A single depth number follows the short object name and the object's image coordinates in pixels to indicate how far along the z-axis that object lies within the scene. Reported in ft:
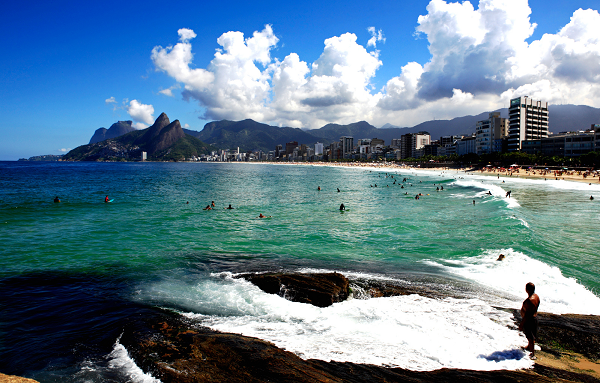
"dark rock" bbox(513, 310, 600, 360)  24.68
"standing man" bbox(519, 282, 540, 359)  24.04
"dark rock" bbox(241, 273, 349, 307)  32.91
